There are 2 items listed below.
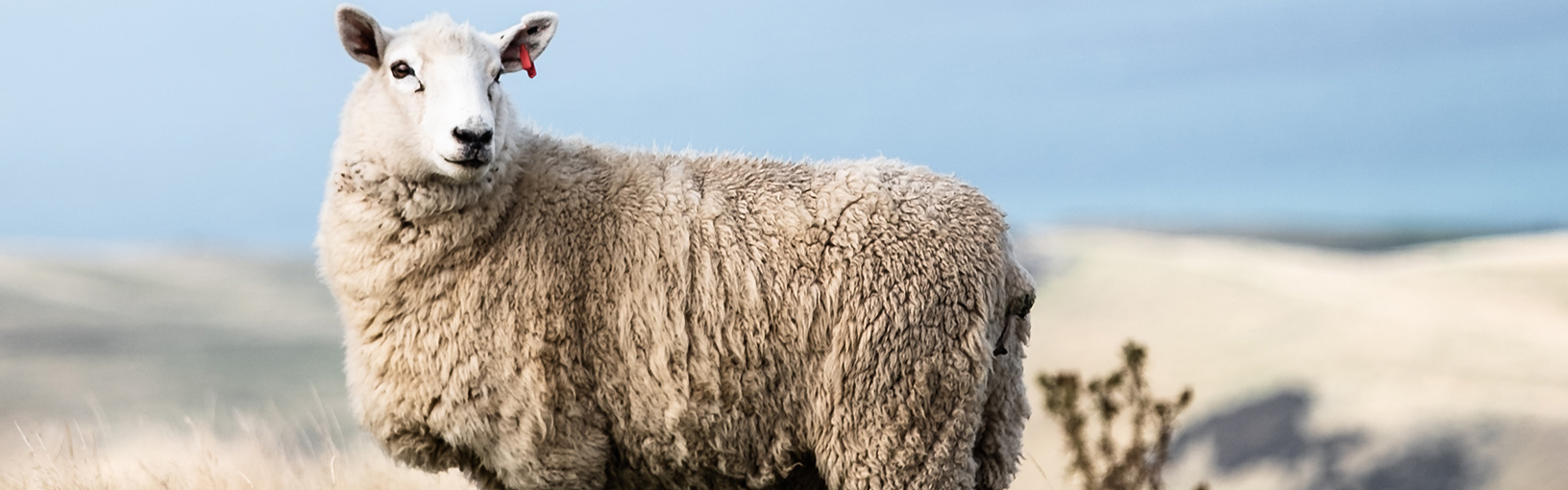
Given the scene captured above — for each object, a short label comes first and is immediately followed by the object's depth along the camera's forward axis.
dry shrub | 14.26
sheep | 10.17
